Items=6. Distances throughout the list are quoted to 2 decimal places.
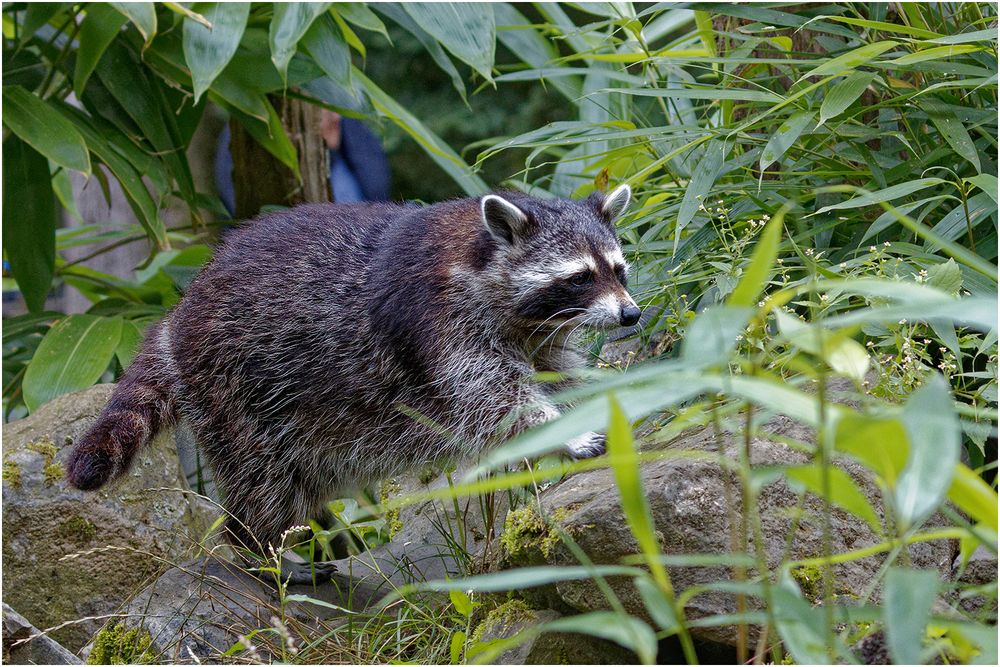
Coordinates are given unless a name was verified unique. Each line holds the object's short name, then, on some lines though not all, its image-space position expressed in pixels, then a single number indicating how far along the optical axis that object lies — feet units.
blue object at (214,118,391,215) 61.99
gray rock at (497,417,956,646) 16.83
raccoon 23.77
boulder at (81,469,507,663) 20.93
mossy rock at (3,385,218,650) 24.56
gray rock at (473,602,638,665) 17.10
